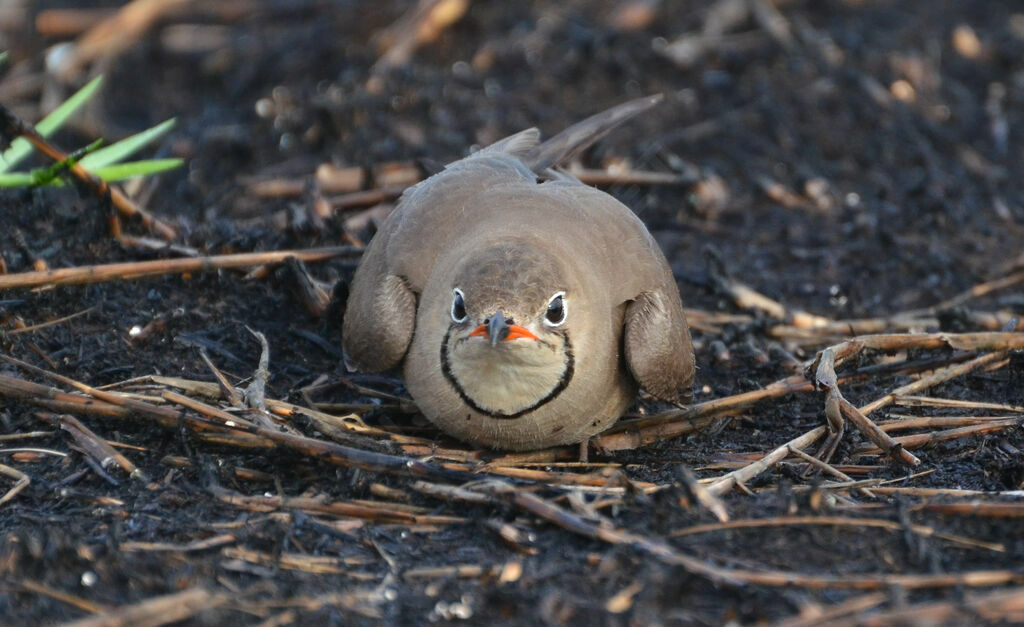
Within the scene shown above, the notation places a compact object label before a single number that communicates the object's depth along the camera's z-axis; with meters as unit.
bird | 8.76
